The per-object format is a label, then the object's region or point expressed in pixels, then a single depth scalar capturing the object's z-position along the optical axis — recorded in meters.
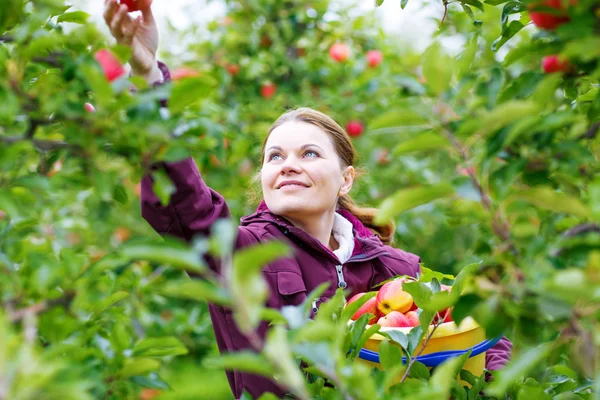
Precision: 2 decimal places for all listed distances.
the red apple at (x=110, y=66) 1.19
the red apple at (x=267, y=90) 3.73
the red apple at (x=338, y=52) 3.81
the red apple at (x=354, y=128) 3.76
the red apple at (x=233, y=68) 3.75
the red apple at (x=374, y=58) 3.83
